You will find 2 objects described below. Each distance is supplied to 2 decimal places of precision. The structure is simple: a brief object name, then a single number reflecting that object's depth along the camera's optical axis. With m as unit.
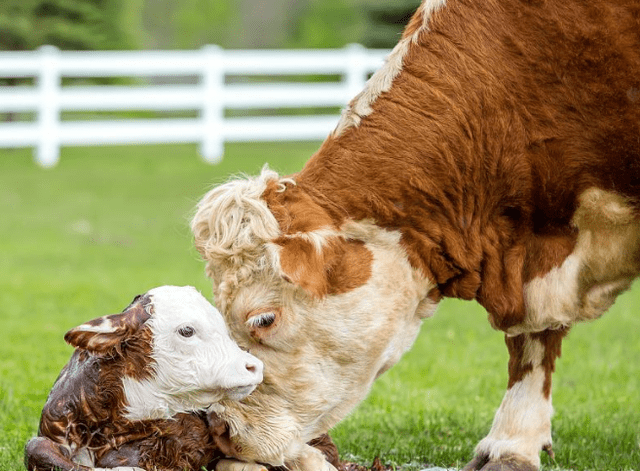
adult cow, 8.73
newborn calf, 8.33
